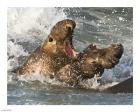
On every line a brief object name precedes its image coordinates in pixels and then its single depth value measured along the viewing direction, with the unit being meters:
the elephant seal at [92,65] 28.82
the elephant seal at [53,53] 28.82
